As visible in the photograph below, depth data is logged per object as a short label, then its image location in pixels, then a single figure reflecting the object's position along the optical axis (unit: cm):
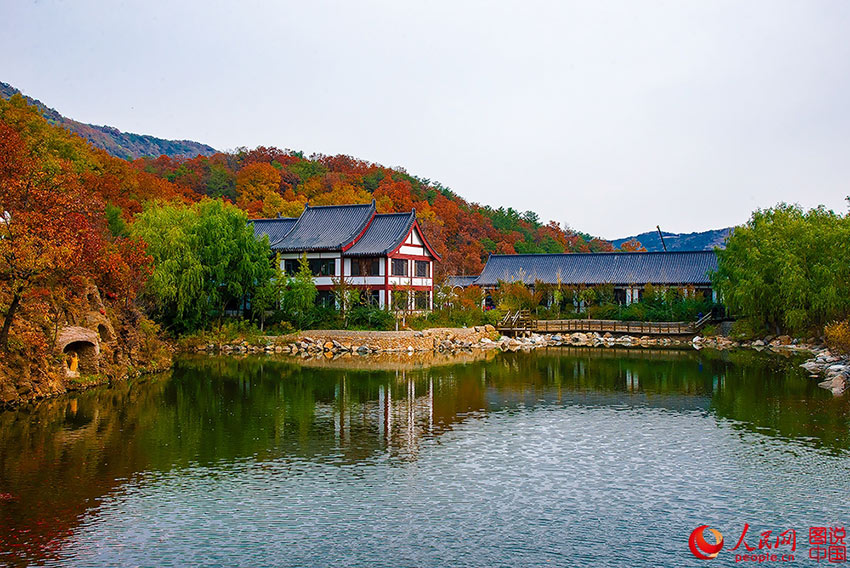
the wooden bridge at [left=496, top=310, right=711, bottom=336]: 4515
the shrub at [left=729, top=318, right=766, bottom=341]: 4116
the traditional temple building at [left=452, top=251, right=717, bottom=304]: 5122
